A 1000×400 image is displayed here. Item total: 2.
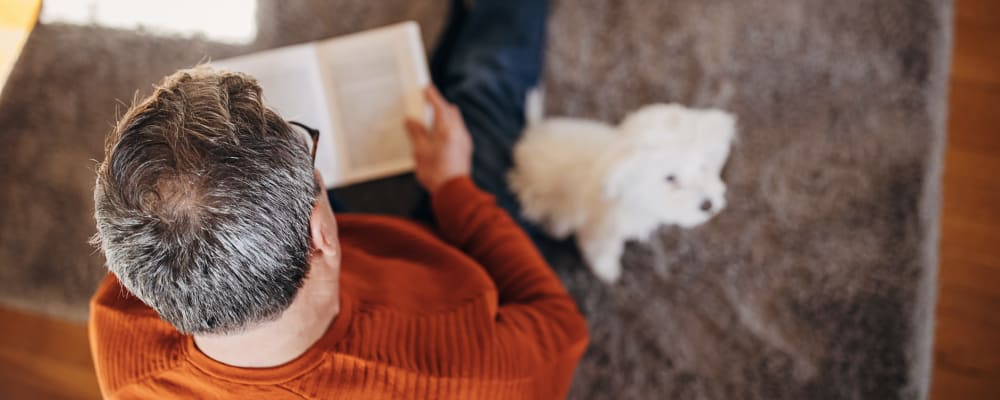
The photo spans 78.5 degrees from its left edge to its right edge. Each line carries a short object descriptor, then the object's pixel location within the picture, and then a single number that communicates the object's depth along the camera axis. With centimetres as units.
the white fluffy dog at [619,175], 93
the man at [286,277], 48
